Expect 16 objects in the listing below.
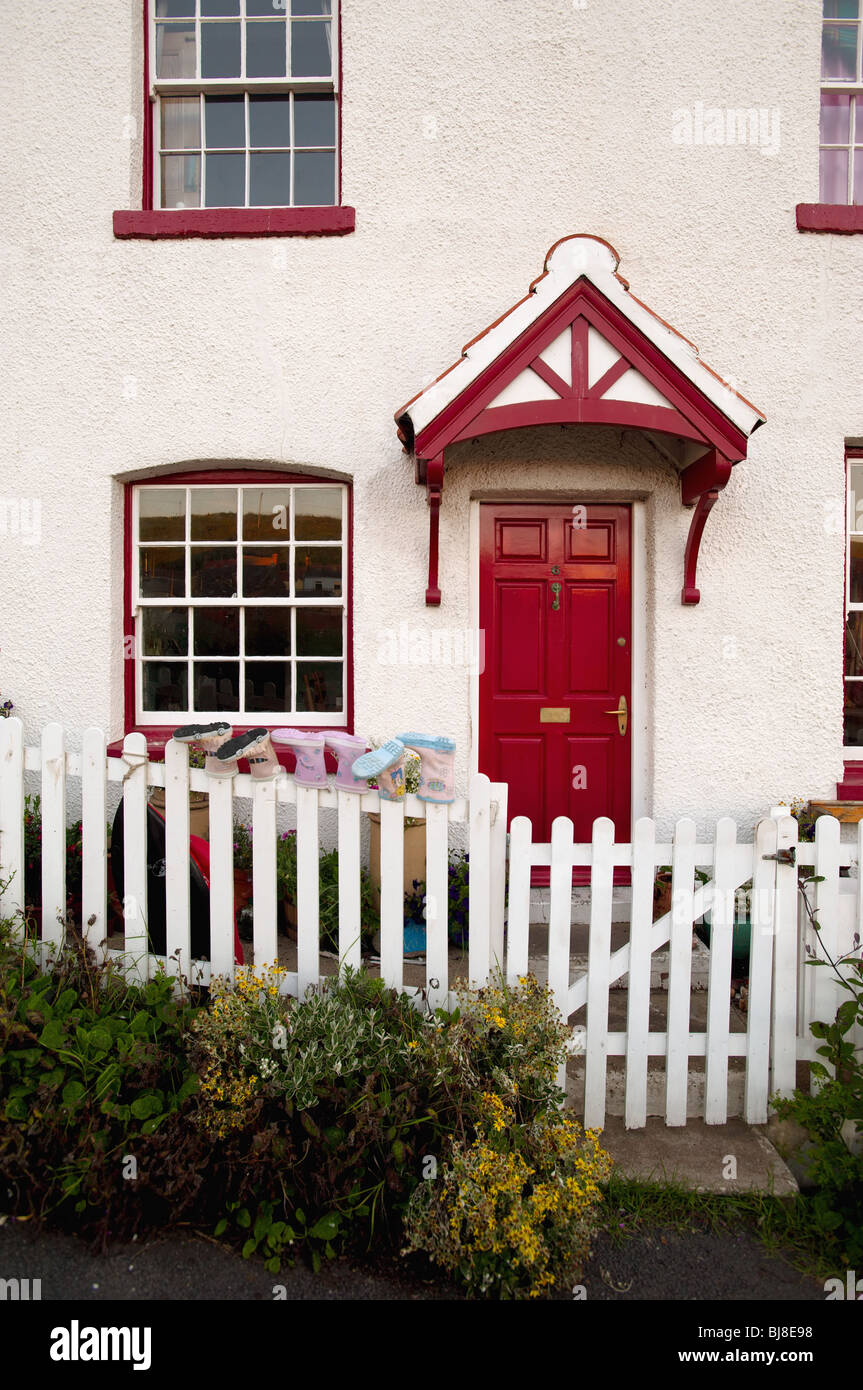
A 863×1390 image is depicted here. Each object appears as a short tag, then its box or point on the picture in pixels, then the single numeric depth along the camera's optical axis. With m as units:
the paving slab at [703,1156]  2.70
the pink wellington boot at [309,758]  3.08
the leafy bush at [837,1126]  2.46
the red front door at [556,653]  5.04
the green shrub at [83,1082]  2.42
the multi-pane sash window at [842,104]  4.99
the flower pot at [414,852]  4.30
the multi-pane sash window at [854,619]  5.09
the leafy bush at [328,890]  4.10
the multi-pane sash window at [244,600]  5.07
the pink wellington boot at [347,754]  3.06
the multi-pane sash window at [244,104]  5.01
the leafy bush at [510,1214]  2.18
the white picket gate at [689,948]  2.96
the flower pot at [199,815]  4.36
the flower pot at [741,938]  4.23
